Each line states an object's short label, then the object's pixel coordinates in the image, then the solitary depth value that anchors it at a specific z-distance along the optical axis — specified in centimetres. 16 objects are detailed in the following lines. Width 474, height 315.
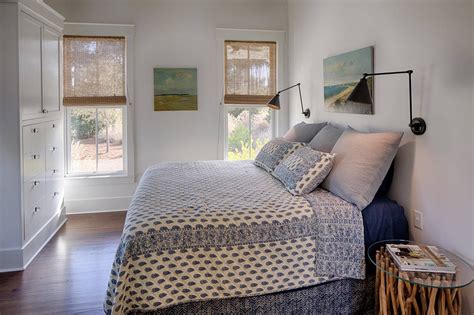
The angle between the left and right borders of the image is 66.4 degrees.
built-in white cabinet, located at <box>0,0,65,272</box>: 290
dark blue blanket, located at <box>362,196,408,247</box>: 219
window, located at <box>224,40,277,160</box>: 468
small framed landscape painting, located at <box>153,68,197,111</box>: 449
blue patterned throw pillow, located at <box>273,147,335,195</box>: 244
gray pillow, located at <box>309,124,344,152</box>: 295
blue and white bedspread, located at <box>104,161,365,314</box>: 183
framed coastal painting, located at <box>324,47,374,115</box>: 286
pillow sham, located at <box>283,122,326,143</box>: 344
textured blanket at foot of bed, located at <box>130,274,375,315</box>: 195
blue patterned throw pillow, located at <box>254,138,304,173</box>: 310
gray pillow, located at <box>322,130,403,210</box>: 223
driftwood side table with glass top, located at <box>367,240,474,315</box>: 171
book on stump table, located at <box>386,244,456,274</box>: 176
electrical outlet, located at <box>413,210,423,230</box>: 228
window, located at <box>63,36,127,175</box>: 429
